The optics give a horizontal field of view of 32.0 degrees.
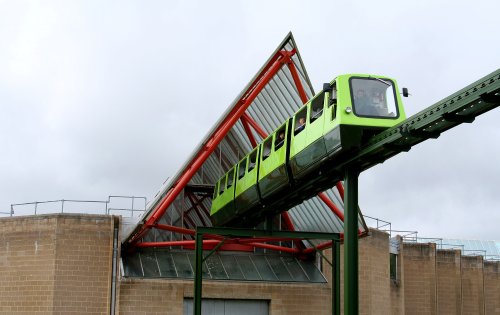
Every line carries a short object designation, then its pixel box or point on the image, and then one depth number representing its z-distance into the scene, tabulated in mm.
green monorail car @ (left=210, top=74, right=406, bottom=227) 18781
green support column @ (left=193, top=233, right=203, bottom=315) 24141
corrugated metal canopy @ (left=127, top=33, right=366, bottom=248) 27250
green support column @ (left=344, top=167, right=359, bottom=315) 18562
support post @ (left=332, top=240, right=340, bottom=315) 25547
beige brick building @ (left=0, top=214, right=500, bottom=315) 29734
